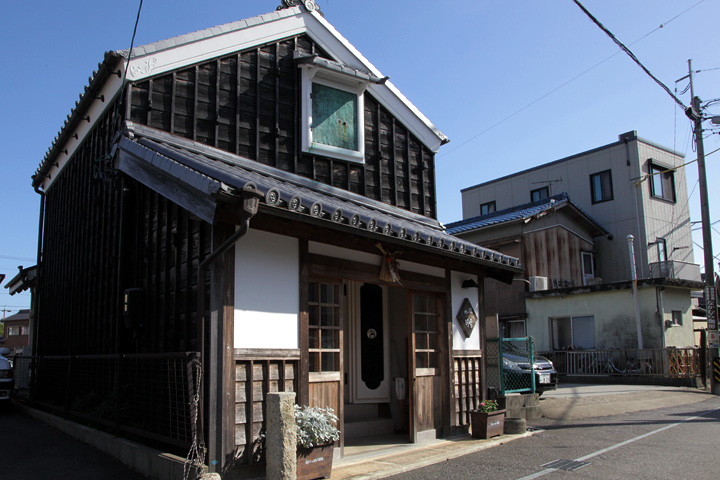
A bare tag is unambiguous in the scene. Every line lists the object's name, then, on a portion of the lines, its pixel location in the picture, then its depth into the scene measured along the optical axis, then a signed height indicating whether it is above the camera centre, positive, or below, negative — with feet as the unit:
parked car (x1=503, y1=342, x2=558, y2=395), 39.11 -3.53
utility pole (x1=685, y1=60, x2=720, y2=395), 55.01 +6.77
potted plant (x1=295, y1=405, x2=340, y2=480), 20.18 -4.14
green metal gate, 35.60 -3.16
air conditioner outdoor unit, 77.10 +5.22
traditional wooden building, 20.85 +3.95
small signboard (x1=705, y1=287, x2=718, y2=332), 55.47 +1.27
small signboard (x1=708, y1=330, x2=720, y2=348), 55.06 -1.93
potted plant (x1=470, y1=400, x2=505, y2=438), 30.66 -5.25
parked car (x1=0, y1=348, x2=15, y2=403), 39.24 -3.27
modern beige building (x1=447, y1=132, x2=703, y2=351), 67.77 +11.46
